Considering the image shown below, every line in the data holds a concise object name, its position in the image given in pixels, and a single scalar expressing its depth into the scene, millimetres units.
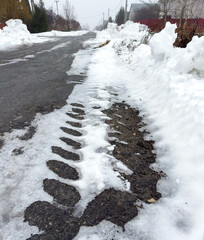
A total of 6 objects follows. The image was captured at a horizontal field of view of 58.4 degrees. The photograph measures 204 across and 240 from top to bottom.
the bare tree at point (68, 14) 44491
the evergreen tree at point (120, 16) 54494
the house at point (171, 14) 23234
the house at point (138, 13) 38991
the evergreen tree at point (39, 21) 25884
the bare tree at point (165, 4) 13528
